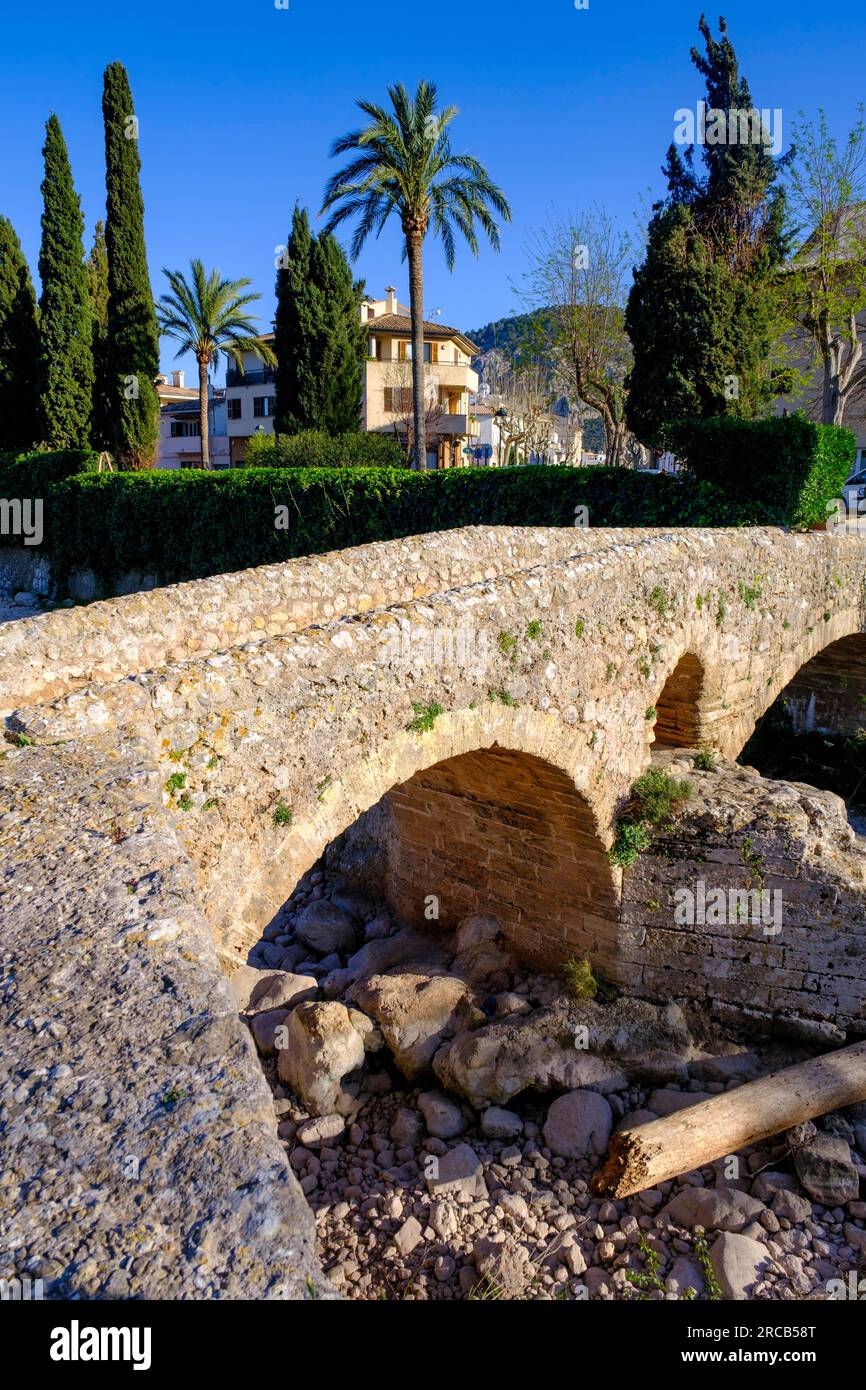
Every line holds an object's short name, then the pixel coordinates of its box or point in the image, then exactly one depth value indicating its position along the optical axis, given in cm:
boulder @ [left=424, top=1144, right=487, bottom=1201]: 676
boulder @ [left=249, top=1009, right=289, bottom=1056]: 816
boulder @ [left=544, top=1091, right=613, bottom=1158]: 700
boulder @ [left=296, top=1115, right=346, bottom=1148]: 729
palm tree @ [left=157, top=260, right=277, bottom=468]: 3045
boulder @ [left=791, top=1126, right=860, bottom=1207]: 639
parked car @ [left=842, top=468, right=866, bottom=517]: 2386
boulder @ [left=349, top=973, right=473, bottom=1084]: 791
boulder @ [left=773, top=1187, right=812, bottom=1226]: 626
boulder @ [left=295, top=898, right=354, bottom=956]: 1002
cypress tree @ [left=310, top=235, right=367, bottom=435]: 2905
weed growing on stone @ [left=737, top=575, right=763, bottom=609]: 909
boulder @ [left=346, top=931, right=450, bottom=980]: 915
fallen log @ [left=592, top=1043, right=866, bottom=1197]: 617
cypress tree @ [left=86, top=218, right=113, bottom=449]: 2666
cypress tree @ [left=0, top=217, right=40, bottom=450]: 2730
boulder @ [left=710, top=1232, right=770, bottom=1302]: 569
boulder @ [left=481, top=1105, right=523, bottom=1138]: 726
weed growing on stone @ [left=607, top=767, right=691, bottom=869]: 788
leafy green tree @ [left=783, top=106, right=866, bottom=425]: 2216
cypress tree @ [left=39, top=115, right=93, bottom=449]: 2467
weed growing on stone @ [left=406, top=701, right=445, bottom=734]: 560
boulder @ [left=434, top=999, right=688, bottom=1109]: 750
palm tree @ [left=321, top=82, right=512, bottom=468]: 2075
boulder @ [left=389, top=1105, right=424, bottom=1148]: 730
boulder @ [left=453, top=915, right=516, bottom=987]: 871
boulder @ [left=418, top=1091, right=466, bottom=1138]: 734
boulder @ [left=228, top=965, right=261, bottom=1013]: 865
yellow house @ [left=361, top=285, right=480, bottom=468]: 3972
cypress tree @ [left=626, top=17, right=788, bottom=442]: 1869
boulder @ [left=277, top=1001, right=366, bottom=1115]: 759
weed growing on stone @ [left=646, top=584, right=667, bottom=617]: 764
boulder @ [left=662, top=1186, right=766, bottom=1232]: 620
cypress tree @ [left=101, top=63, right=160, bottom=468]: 2505
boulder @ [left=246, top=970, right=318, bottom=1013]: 876
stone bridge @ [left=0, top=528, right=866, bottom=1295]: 222
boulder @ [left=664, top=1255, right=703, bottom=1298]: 578
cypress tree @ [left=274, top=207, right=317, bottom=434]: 2889
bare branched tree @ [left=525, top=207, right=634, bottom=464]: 2819
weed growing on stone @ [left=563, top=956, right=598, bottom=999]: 811
